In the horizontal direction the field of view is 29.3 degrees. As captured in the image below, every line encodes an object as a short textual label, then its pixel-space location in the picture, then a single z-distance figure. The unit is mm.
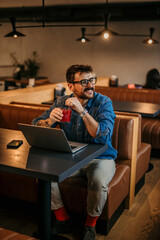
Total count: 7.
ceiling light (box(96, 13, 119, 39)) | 4648
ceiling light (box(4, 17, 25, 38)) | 4449
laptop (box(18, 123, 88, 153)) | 1945
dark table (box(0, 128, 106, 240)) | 1694
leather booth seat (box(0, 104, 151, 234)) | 2488
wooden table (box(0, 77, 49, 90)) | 8116
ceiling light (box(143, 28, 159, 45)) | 6191
